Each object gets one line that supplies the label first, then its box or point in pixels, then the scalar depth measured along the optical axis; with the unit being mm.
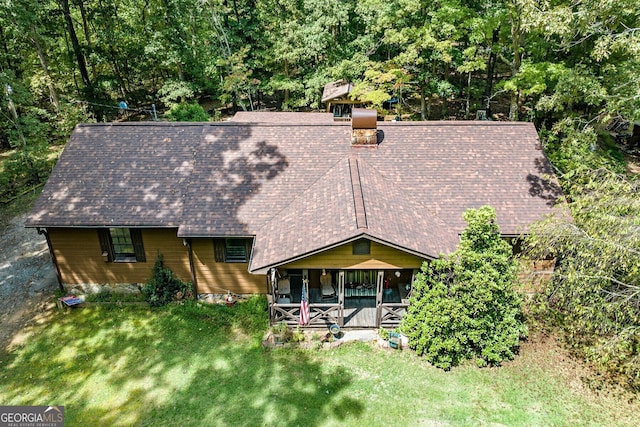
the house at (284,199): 14023
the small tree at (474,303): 12195
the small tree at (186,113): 29547
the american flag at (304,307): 13930
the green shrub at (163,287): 15773
